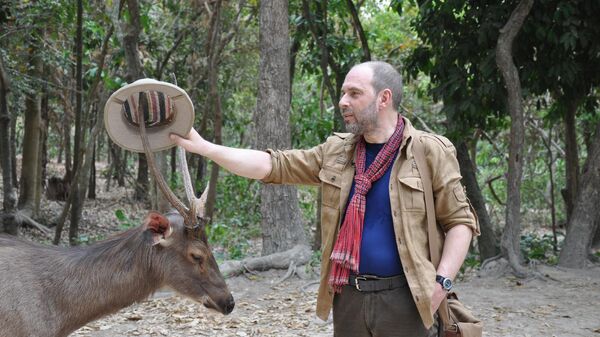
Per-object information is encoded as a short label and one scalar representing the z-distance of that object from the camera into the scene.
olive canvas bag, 3.43
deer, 4.02
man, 3.37
